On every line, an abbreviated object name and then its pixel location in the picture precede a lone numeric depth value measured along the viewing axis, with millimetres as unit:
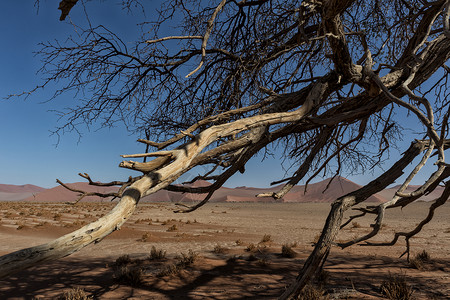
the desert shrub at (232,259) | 8089
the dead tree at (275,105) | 2184
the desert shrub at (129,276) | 6195
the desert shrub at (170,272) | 6707
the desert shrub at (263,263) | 7632
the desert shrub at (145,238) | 12531
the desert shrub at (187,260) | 7468
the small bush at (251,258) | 8188
